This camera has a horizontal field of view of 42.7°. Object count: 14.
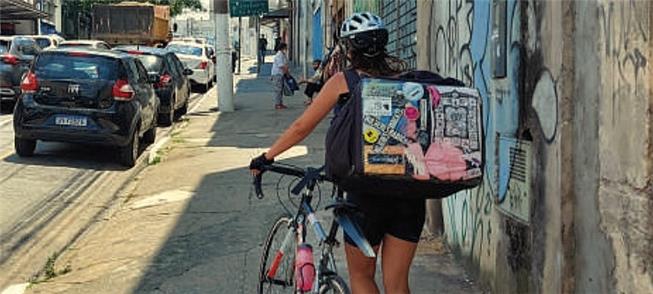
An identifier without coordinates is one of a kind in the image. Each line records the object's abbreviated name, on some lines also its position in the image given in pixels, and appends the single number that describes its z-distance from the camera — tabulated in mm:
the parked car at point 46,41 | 24159
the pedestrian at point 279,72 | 19312
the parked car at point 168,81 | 16875
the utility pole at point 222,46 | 18141
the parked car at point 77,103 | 11391
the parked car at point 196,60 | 26297
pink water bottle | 3986
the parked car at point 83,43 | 21977
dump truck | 34625
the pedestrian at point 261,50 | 37150
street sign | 21766
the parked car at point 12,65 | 18609
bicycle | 3807
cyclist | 3875
